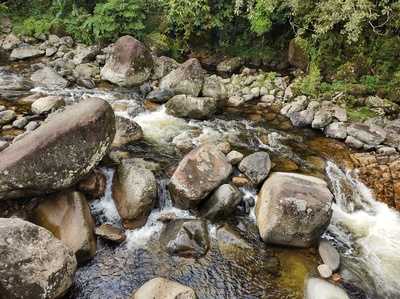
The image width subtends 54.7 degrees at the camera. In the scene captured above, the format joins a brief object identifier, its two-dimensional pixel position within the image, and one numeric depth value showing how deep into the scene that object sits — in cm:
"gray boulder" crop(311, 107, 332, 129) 1102
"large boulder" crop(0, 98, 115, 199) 627
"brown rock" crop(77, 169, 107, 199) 732
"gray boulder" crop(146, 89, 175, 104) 1177
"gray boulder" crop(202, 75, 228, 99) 1236
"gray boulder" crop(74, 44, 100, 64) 1417
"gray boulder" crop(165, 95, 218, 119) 1091
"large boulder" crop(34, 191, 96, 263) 632
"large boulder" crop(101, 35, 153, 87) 1277
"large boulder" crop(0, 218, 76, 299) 509
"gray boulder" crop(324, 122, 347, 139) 1061
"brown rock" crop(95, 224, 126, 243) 673
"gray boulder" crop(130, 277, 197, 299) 555
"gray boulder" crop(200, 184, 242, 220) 741
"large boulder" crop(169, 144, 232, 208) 747
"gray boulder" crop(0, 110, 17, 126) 955
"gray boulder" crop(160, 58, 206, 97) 1219
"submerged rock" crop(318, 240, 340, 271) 666
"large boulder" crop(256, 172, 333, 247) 689
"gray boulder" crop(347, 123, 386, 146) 1029
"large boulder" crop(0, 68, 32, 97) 1149
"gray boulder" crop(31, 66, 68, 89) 1227
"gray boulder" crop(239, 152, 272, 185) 838
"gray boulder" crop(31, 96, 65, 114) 1024
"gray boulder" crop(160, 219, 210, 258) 668
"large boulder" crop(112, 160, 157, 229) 716
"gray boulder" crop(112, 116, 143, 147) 927
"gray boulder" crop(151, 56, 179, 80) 1342
